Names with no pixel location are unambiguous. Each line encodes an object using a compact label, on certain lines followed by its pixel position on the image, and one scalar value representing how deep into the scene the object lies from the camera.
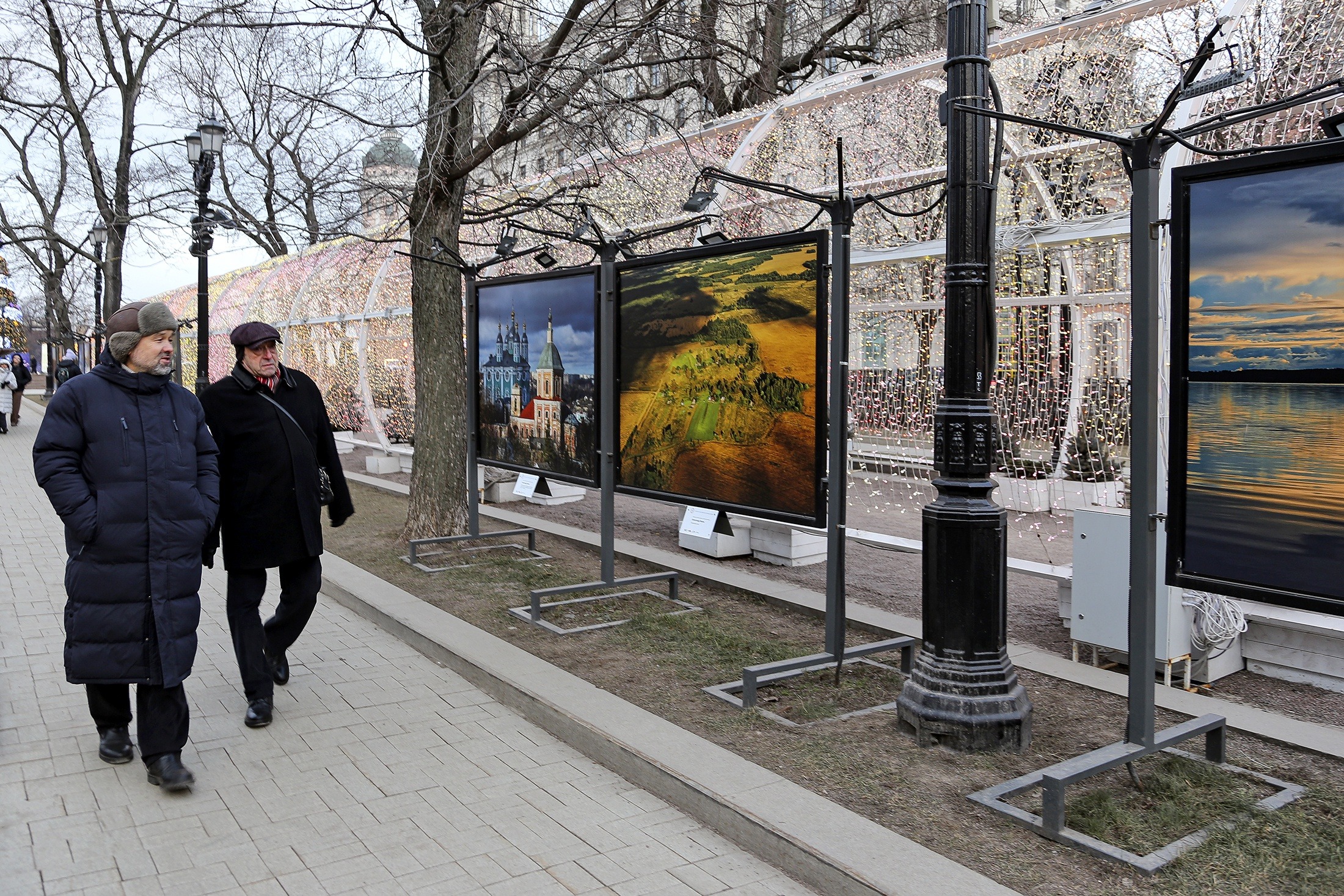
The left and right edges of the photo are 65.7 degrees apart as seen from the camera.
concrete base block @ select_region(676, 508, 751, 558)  8.94
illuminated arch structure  6.61
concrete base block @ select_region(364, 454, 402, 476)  16.41
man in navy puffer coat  4.14
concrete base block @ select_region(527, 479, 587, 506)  12.44
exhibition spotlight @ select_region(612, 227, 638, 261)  7.18
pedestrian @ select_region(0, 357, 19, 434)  25.56
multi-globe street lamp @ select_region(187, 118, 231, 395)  15.33
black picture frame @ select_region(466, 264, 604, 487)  7.42
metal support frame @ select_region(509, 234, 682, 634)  7.16
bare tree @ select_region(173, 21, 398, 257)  8.72
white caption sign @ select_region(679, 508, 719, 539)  6.18
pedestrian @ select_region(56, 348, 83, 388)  25.95
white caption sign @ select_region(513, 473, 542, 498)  8.20
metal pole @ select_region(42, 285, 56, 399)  40.03
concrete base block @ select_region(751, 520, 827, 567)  8.69
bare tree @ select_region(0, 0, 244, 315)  25.59
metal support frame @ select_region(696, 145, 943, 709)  5.16
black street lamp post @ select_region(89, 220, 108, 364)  29.75
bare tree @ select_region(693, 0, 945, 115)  16.47
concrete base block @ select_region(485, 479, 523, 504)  12.51
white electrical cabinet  5.29
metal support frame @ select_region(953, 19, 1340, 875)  3.83
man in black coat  5.06
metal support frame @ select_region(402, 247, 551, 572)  8.98
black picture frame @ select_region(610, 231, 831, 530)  5.29
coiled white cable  5.34
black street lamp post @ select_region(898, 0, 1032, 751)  4.41
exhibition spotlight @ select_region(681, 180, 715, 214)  6.35
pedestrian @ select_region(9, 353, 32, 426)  27.59
